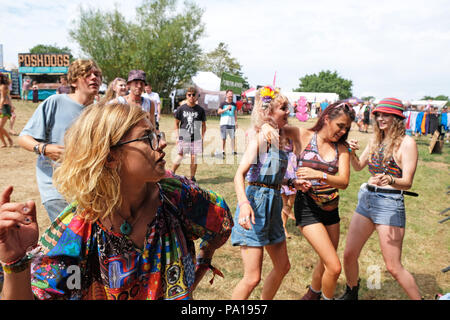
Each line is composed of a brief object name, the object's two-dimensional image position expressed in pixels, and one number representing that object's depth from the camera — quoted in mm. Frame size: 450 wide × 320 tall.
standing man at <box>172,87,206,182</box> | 7133
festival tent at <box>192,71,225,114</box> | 28234
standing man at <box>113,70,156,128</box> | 5129
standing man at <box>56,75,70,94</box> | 9512
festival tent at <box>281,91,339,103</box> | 39419
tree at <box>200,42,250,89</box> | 51625
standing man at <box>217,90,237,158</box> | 9766
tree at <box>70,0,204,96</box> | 28828
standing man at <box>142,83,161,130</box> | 8881
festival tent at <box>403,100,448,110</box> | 41809
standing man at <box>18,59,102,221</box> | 2541
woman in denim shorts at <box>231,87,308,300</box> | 2660
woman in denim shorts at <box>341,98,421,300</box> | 2850
